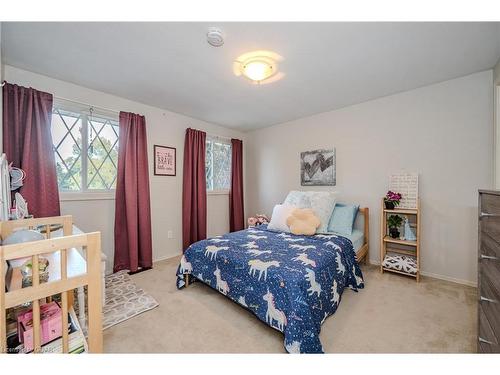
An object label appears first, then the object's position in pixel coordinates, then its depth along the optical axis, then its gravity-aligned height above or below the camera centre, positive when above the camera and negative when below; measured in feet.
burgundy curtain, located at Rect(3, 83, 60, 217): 6.28 +1.39
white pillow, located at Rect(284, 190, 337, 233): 8.49 -0.76
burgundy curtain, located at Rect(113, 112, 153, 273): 8.55 -0.55
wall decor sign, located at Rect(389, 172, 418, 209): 8.11 -0.09
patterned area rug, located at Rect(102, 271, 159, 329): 5.73 -3.57
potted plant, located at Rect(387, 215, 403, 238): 8.39 -1.59
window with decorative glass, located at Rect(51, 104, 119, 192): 7.63 +1.52
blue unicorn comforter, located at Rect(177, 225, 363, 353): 4.46 -2.38
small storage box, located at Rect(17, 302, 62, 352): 2.97 -2.06
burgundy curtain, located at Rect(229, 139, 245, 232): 13.25 -0.34
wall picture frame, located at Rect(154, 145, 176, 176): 9.89 +1.27
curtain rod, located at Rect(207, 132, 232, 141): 12.12 +3.01
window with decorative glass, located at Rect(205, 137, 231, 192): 12.53 +1.34
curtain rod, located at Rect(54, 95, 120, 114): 7.22 +3.12
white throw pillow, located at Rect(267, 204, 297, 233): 8.57 -1.36
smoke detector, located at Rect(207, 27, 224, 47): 4.83 +3.60
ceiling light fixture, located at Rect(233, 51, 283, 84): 5.83 +3.62
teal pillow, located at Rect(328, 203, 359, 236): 8.28 -1.39
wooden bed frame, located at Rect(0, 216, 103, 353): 2.52 -1.34
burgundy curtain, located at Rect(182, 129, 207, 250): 10.78 -0.21
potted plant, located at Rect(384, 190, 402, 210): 8.21 -0.60
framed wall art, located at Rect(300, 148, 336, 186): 10.42 +0.92
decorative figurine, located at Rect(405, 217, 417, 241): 8.05 -1.90
